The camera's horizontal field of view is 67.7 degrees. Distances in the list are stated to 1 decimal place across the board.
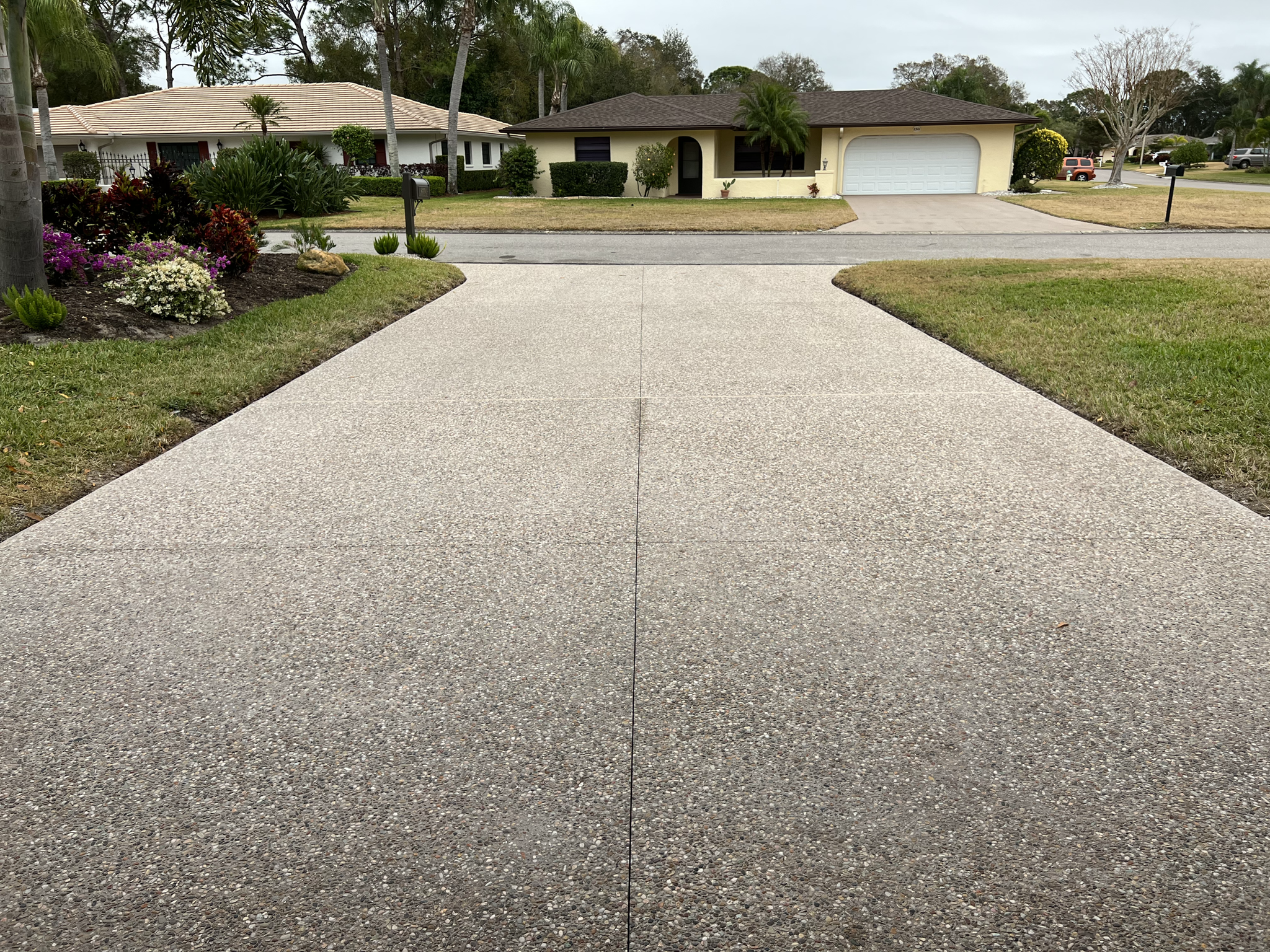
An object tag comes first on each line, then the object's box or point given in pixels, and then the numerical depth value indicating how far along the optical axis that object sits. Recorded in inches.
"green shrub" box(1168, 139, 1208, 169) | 2245.3
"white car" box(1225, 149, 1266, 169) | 2116.1
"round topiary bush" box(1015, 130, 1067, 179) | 1478.8
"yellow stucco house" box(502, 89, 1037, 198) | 1398.9
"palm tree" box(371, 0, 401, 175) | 1339.8
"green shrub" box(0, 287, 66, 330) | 321.1
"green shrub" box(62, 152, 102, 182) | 1474.5
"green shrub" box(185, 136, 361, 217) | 820.6
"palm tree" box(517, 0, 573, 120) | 1948.8
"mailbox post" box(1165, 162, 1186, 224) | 792.9
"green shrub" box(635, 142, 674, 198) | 1393.9
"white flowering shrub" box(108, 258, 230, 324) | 363.3
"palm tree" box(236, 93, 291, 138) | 1214.9
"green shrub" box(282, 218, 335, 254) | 527.5
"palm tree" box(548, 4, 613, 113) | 1991.9
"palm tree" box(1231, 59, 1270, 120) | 3139.8
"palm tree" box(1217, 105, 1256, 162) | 2982.3
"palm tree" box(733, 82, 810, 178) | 1337.4
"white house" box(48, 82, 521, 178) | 1589.6
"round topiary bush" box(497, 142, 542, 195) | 1412.4
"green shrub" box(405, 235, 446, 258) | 631.2
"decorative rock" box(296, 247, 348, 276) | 502.9
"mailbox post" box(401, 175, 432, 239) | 642.8
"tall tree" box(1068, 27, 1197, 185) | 1644.9
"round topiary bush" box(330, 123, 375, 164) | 1537.9
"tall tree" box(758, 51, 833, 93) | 2920.8
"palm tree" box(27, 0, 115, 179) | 1040.2
